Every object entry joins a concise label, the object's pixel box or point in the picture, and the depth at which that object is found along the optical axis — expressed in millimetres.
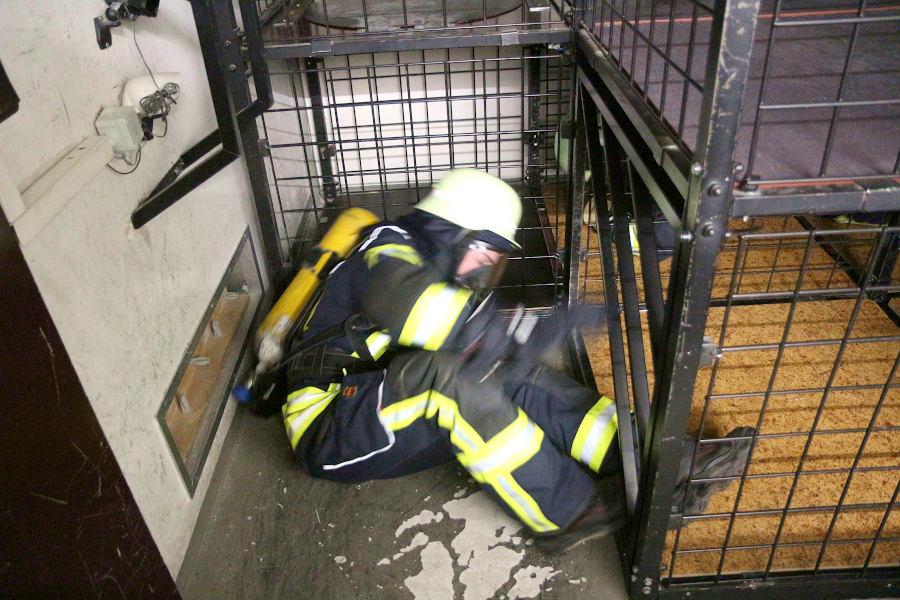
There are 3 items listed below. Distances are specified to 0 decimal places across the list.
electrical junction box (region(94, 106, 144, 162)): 1455
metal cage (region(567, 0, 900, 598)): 1091
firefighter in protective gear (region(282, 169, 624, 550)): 1778
